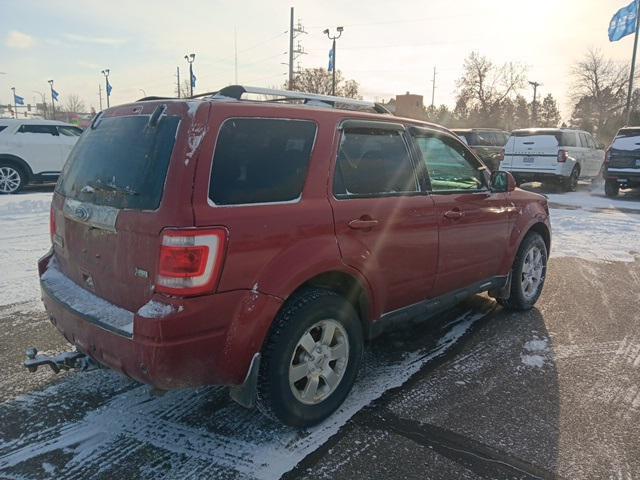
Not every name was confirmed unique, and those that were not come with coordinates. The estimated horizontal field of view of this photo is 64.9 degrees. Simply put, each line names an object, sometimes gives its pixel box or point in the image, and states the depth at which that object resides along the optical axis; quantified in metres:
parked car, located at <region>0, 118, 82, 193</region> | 12.01
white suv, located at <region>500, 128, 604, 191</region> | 14.66
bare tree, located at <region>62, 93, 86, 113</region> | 98.59
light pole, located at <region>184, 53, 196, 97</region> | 41.16
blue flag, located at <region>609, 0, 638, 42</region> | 23.00
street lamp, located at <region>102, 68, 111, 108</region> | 58.28
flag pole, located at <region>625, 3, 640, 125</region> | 22.77
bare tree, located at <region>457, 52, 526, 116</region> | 60.59
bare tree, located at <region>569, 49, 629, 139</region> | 50.56
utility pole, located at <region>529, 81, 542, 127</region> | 67.88
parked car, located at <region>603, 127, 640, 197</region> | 13.48
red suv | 2.37
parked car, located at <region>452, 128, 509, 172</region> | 19.30
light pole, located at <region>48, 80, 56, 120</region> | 73.36
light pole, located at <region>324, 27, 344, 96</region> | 32.34
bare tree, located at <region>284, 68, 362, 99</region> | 43.09
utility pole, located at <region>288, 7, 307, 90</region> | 37.44
